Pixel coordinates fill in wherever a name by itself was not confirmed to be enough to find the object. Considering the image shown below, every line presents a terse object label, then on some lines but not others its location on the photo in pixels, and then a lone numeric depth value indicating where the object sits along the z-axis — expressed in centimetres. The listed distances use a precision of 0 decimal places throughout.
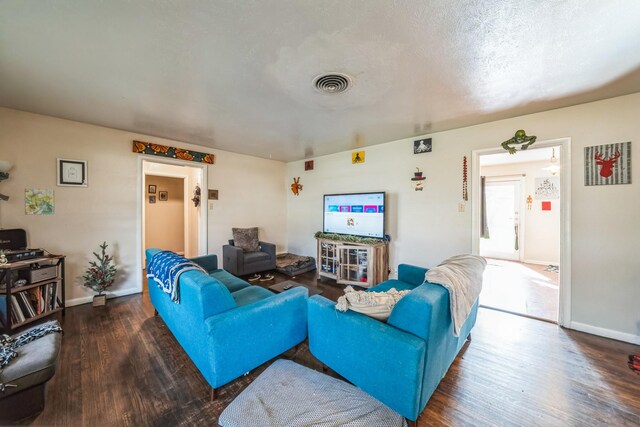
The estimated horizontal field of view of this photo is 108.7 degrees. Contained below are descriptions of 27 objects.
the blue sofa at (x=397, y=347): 130
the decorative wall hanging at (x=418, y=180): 354
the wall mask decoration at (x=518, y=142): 265
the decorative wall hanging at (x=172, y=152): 348
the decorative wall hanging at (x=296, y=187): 539
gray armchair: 402
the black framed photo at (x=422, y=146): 345
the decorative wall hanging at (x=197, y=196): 459
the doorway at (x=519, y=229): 320
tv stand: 362
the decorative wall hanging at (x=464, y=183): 314
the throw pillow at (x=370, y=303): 153
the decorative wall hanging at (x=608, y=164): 229
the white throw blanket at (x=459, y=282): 152
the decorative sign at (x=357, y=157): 426
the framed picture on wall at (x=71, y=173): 294
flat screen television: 387
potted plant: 303
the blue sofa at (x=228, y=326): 153
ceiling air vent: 193
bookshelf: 225
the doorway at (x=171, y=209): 530
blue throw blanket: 182
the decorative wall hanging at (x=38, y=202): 275
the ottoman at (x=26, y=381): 132
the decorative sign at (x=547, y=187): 521
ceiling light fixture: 409
